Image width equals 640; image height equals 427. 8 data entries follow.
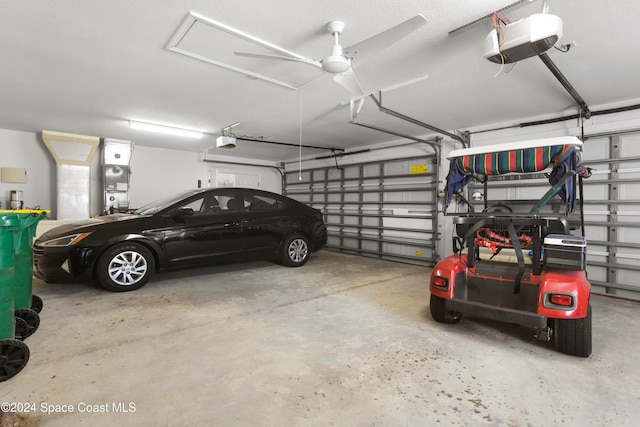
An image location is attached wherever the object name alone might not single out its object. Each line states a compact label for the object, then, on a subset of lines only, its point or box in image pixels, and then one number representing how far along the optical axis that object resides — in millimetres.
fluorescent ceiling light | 5032
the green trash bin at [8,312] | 1817
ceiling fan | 1953
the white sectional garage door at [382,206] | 5750
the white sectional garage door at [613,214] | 3783
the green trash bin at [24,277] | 2305
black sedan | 3502
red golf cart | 2178
